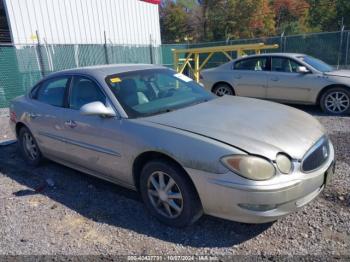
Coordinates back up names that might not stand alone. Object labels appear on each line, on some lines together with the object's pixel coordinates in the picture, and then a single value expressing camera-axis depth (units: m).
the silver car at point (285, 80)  7.19
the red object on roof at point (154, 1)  18.97
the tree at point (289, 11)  38.09
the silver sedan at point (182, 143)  2.60
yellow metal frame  10.41
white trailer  12.64
